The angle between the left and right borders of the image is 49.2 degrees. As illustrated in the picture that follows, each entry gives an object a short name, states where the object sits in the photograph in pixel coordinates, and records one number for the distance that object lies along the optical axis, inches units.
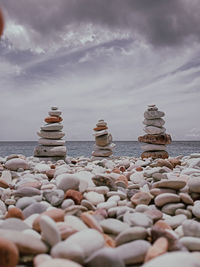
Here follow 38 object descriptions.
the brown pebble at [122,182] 27.0
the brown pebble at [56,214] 16.3
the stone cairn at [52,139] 73.9
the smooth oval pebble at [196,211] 19.0
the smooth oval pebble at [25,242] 11.8
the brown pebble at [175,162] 43.9
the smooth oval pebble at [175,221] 17.6
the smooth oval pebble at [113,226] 15.3
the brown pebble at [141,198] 21.6
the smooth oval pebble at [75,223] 15.4
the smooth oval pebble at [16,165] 41.5
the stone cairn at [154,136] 74.0
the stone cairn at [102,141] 81.0
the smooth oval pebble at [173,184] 22.5
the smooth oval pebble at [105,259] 11.1
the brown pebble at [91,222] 15.2
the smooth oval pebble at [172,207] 20.2
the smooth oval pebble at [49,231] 12.9
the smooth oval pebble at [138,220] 16.1
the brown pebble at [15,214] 17.4
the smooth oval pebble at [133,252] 12.2
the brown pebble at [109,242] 13.8
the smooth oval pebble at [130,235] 13.9
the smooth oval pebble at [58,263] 10.2
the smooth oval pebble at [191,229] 15.9
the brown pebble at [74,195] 21.0
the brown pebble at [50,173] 33.4
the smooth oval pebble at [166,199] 20.7
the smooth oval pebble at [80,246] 11.5
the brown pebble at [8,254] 10.5
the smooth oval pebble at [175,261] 10.0
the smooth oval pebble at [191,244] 13.9
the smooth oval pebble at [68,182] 23.1
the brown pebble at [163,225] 16.7
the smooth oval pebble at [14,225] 14.8
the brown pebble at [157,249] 12.1
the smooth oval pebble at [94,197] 21.6
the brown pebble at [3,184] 28.5
